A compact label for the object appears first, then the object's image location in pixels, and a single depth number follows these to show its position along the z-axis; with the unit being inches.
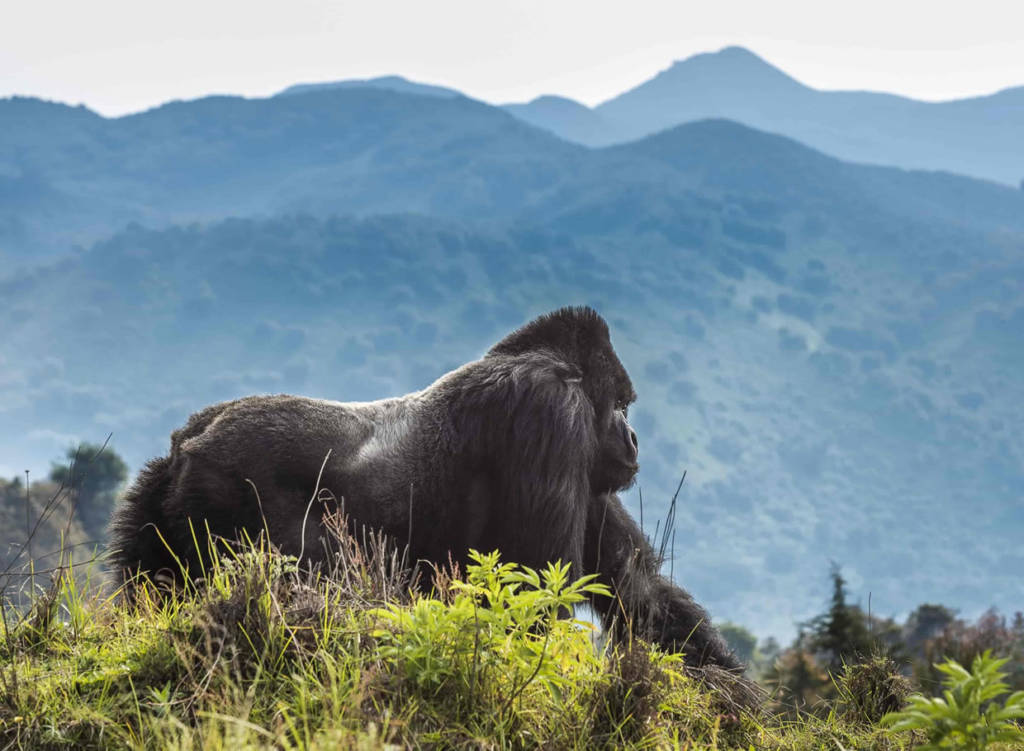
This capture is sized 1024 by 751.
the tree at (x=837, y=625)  1059.8
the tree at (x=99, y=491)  3358.8
